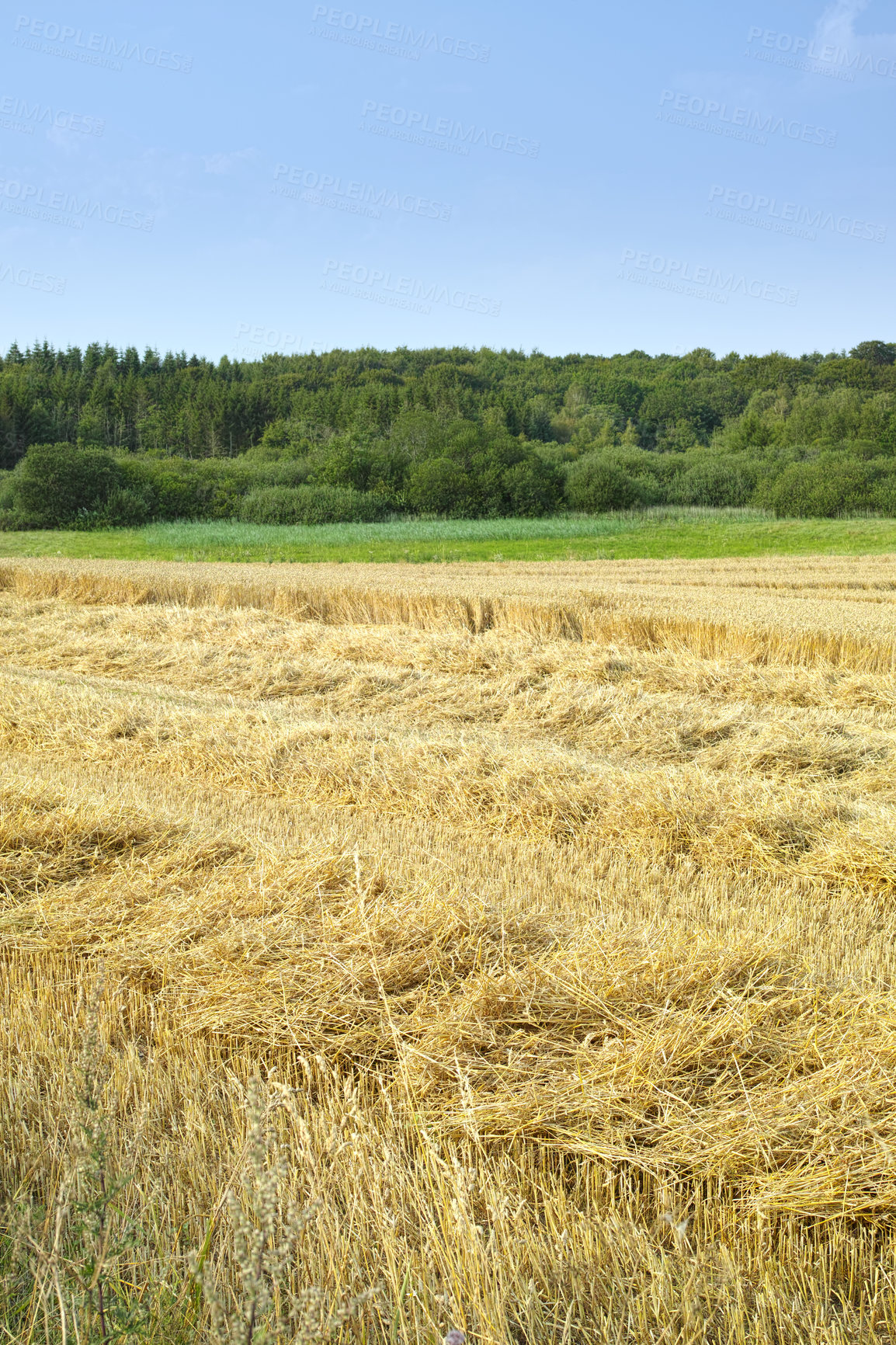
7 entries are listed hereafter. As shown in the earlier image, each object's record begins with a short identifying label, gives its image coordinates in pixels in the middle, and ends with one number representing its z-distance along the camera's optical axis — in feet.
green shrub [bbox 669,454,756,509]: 195.21
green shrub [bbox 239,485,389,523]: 169.17
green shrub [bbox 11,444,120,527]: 154.40
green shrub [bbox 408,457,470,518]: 183.32
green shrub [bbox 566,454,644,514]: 187.11
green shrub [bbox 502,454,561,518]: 187.21
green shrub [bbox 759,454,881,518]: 168.86
